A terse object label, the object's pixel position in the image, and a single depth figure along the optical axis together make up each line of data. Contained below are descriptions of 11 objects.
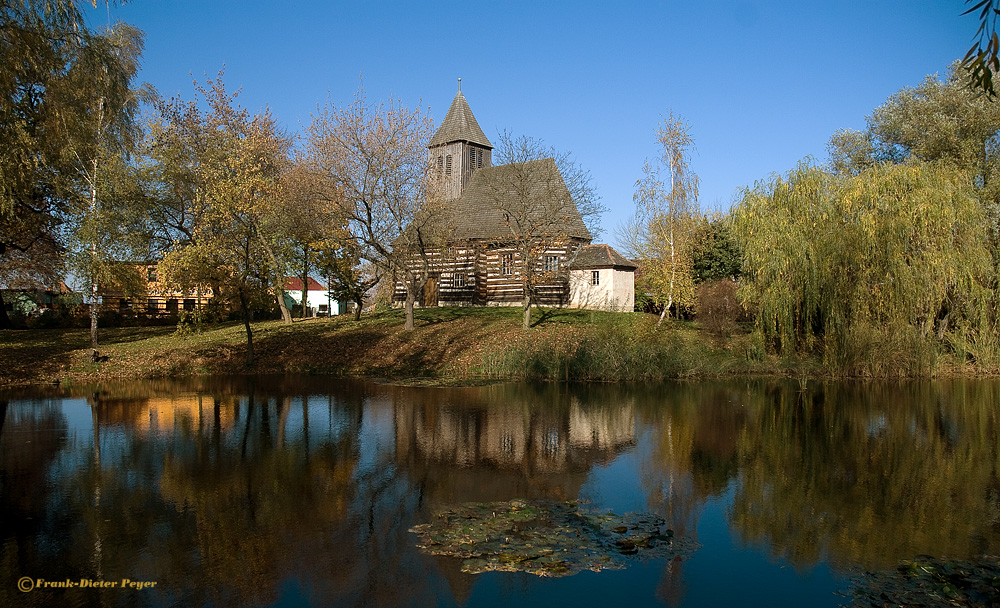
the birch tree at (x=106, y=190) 19.11
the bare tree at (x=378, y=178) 24.75
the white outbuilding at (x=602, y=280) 34.62
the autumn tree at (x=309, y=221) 25.30
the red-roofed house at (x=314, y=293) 62.14
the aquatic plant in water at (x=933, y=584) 5.34
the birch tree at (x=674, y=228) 29.23
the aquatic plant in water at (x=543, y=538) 6.05
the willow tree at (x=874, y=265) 20.39
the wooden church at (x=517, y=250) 28.36
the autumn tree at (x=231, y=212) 20.30
